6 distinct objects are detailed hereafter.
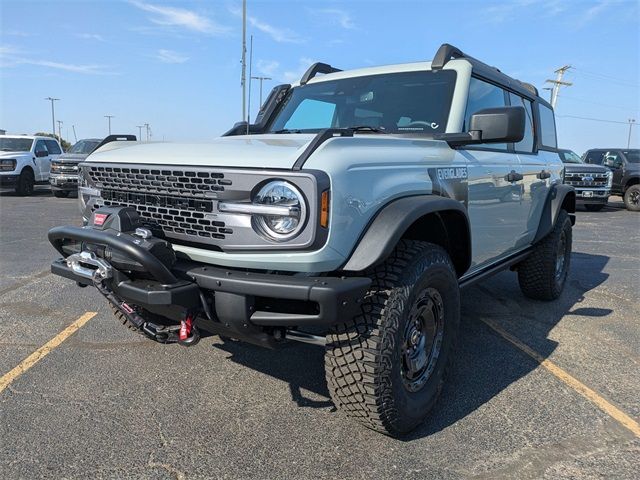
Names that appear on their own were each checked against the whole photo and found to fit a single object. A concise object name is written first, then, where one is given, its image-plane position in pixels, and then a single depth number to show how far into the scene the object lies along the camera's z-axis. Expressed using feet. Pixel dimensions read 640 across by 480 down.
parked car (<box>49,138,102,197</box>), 50.39
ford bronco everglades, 7.37
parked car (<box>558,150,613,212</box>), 50.78
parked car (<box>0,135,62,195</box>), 53.52
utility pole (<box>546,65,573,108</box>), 138.62
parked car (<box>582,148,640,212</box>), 54.08
